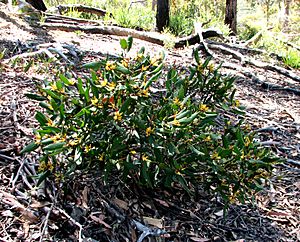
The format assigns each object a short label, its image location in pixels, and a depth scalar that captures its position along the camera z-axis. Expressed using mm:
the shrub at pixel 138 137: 1678
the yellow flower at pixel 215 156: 1851
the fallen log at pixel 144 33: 5850
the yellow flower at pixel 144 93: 1675
